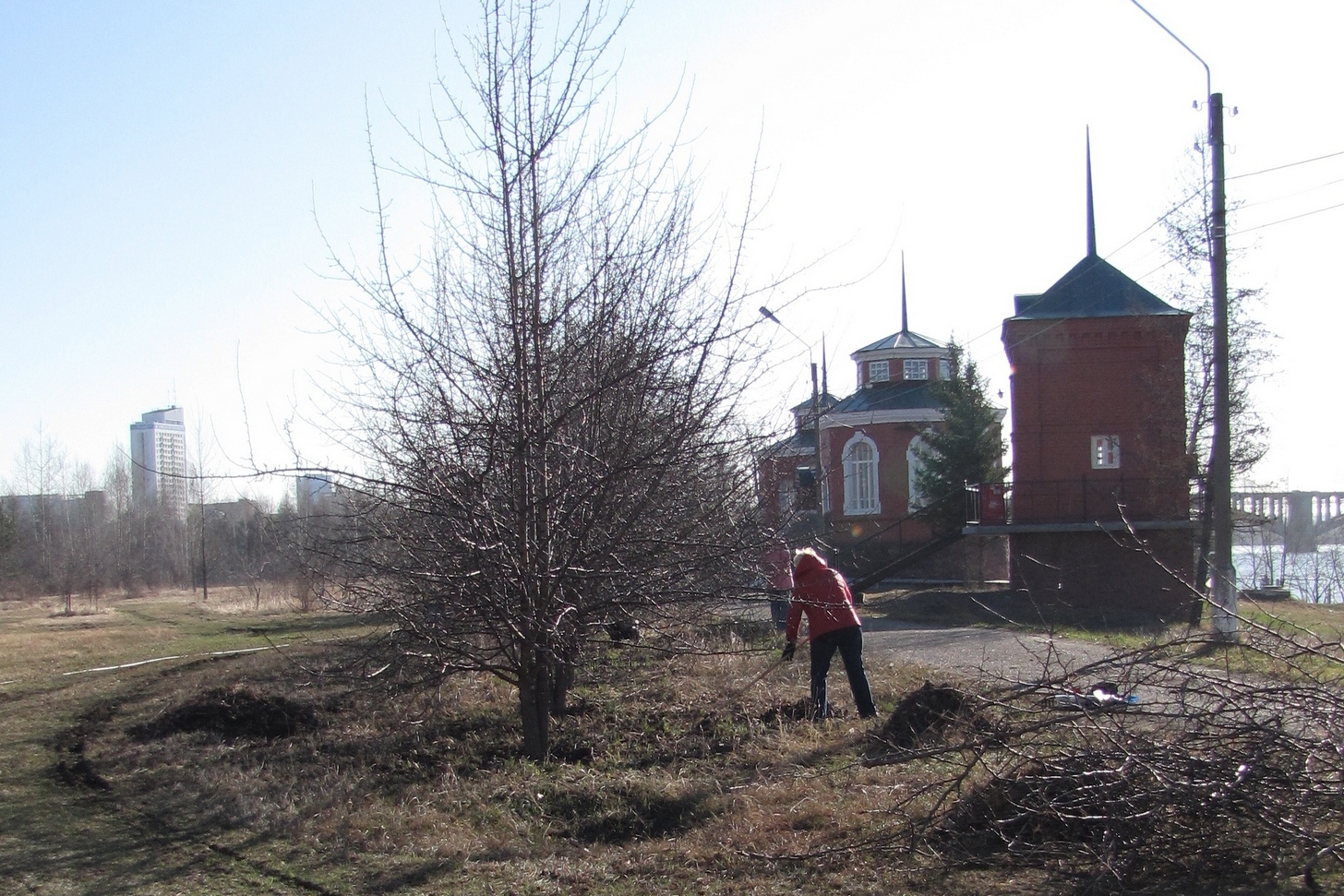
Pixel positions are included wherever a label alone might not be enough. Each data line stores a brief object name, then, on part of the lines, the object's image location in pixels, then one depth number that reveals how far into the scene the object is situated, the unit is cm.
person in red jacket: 820
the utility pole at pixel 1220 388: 1480
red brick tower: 2394
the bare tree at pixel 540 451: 623
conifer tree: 3200
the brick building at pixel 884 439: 3578
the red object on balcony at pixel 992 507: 2480
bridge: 2480
